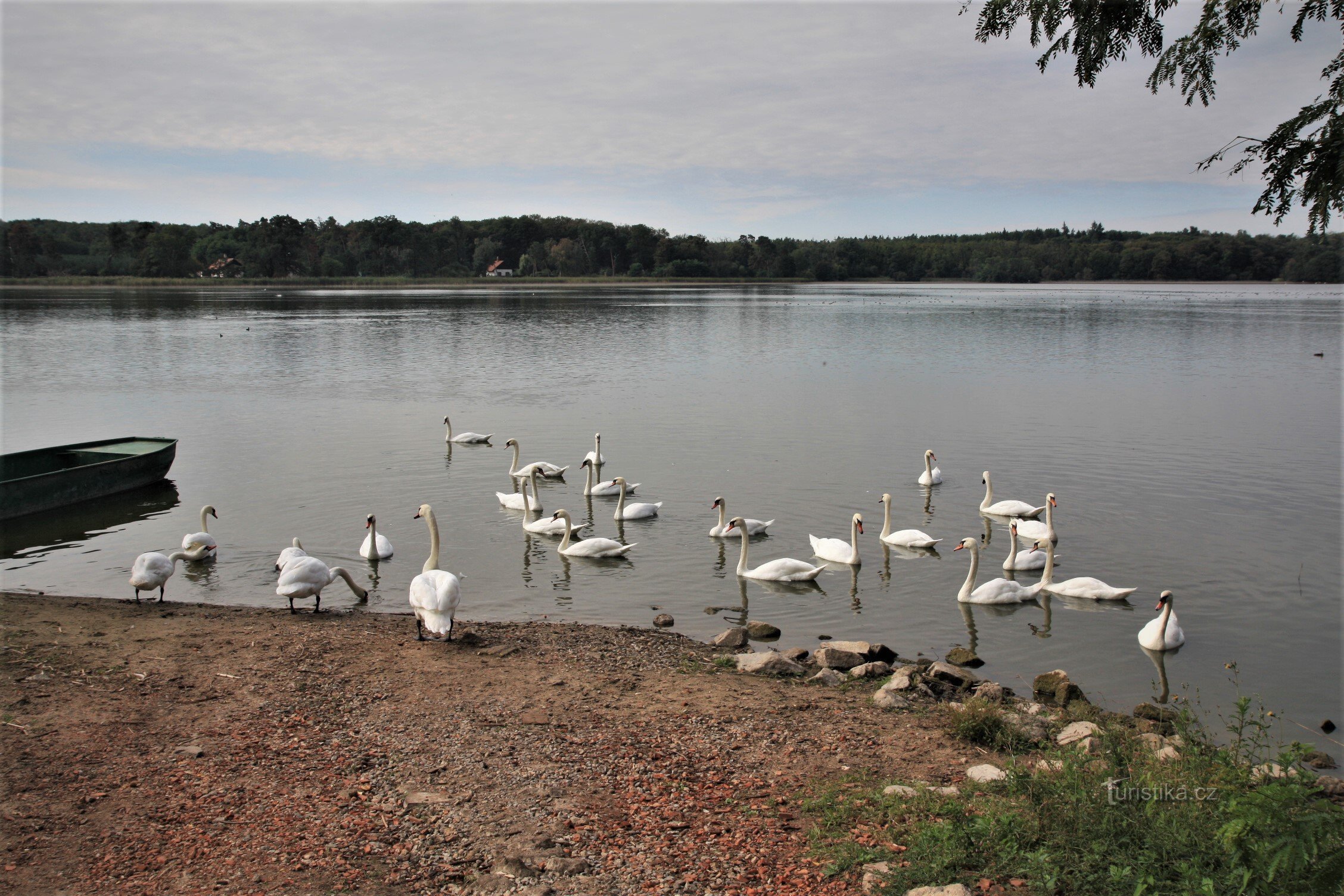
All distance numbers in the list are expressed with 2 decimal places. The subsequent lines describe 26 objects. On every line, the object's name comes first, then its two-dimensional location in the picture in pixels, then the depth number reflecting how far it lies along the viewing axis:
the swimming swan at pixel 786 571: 11.80
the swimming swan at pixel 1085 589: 11.16
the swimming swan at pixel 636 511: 14.81
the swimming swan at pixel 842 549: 12.48
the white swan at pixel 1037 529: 12.96
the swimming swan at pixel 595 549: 12.89
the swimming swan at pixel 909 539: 13.20
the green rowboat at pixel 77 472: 14.34
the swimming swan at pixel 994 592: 11.07
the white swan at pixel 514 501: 15.36
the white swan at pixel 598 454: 17.98
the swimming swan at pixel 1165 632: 9.55
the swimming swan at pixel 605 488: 16.35
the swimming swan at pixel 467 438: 20.97
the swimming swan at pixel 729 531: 13.54
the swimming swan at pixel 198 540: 12.20
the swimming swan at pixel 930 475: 16.77
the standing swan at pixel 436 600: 8.89
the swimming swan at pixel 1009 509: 14.55
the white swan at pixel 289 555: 11.43
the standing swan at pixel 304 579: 10.23
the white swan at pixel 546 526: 14.03
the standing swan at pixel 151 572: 10.38
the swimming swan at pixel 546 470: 18.03
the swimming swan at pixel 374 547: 12.53
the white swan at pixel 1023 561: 12.33
